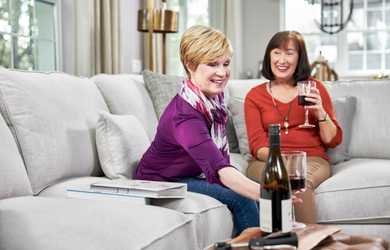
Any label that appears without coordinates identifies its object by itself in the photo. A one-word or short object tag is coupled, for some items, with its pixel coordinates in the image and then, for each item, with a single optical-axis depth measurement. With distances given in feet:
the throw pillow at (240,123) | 9.95
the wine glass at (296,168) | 4.67
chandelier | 21.68
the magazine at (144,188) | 5.74
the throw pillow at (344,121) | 9.56
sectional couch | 4.85
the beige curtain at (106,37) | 12.60
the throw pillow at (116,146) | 7.36
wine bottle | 4.28
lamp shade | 13.39
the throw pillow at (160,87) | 9.41
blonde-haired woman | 6.23
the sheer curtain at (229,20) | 21.52
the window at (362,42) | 22.09
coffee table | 4.35
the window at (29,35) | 11.05
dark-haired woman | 8.84
